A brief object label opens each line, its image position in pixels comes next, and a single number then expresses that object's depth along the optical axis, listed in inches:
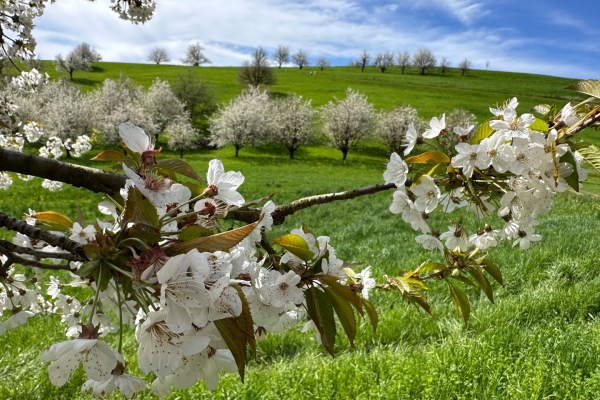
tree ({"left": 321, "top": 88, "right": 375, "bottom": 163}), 1187.3
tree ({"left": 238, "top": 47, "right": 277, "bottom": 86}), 1791.3
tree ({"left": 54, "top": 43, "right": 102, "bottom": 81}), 1855.3
